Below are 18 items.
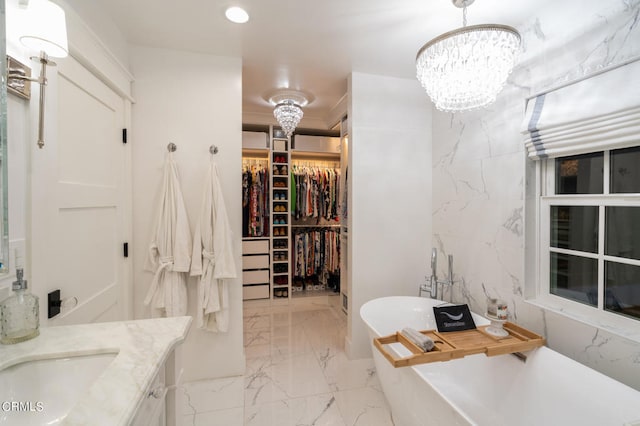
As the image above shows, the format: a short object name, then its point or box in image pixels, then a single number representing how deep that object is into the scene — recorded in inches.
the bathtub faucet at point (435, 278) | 87.5
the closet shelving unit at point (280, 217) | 150.3
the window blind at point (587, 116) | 48.0
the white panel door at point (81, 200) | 46.1
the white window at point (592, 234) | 51.7
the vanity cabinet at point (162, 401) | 30.2
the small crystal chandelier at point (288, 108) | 109.3
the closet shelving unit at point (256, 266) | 145.5
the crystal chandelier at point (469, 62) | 46.5
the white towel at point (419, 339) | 55.3
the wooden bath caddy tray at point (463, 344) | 52.6
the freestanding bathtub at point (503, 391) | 43.4
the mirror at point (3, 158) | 33.0
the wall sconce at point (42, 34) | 38.2
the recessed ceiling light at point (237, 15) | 63.9
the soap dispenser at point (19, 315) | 34.1
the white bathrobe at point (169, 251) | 76.4
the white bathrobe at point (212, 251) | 79.1
